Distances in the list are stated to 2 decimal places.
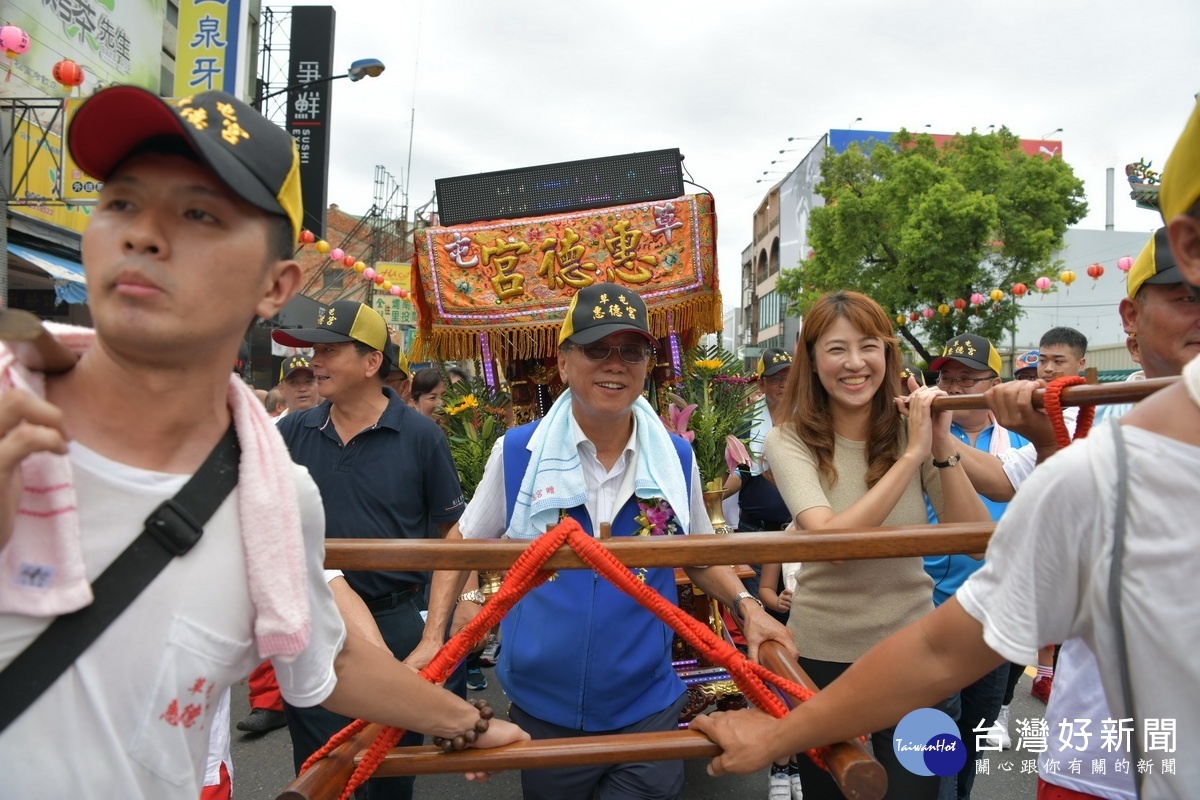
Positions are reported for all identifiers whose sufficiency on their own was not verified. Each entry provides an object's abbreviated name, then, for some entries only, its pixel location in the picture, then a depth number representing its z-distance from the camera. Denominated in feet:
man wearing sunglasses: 6.97
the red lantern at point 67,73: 22.18
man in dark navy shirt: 9.86
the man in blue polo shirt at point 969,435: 9.82
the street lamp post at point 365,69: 39.01
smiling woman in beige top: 7.25
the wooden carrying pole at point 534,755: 5.15
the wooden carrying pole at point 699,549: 5.24
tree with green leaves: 66.03
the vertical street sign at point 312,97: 50.08
